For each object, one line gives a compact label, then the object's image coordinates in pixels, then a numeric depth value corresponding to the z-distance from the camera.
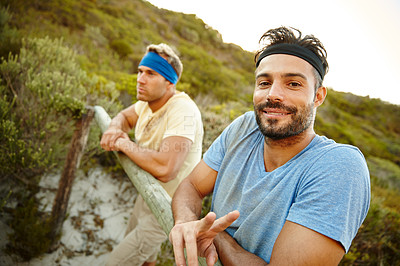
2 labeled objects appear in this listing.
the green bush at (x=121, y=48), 12.30
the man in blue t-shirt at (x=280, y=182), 0.86
